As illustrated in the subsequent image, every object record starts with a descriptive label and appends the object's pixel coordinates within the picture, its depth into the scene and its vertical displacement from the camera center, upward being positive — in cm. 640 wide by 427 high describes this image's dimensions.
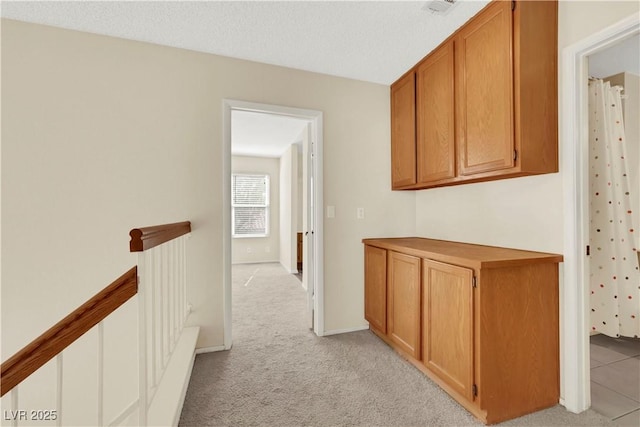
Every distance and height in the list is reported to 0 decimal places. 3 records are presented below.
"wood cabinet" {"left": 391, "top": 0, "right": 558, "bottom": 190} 160 +76
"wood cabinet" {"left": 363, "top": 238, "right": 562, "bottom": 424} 150 -71
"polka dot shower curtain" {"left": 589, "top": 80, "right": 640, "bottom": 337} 214 -7
